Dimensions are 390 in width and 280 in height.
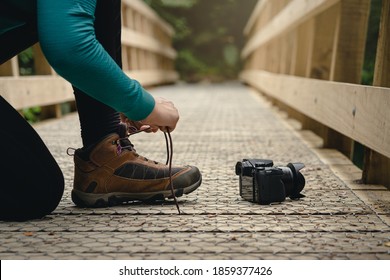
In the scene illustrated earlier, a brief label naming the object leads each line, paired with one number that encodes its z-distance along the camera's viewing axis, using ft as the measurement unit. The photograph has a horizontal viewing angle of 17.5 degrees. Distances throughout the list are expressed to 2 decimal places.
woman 8.22
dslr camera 9.12
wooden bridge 8.33
